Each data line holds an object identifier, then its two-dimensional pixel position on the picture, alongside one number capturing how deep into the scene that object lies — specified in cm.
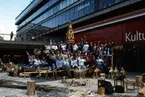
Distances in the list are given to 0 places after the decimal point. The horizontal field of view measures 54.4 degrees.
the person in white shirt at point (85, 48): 1308
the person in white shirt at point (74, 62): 1208
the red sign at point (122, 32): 1257
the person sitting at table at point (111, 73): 1129
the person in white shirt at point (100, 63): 1236
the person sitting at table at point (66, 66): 1214
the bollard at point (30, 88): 780
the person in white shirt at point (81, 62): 1204
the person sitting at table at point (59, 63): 1222
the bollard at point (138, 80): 878
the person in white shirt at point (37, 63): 1345
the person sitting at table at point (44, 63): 1330
